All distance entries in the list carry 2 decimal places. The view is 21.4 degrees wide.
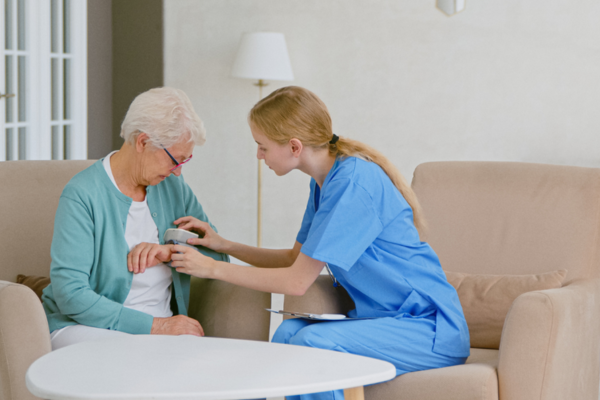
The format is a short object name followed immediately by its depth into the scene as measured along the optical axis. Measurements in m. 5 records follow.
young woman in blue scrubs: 3.92
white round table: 3.46
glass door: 5.92
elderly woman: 3.92
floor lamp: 6.51
